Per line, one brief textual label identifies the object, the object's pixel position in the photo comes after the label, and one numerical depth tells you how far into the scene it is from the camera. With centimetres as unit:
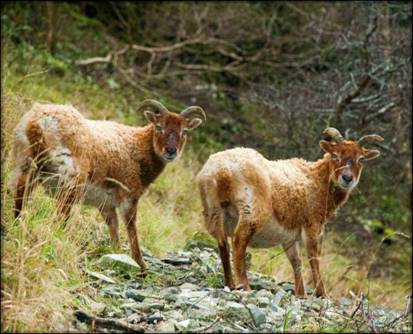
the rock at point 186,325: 1245
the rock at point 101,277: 1504
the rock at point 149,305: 1370
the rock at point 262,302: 1512
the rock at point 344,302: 1852
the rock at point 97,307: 1296
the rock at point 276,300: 1497
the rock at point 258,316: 1315
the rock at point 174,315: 1329
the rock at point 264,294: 1620
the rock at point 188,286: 1631
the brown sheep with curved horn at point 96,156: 1708
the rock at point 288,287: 1997
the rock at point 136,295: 1469
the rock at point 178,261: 1969
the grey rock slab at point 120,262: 1677
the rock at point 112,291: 1444
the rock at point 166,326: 1252
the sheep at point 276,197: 1758
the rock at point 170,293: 1471
